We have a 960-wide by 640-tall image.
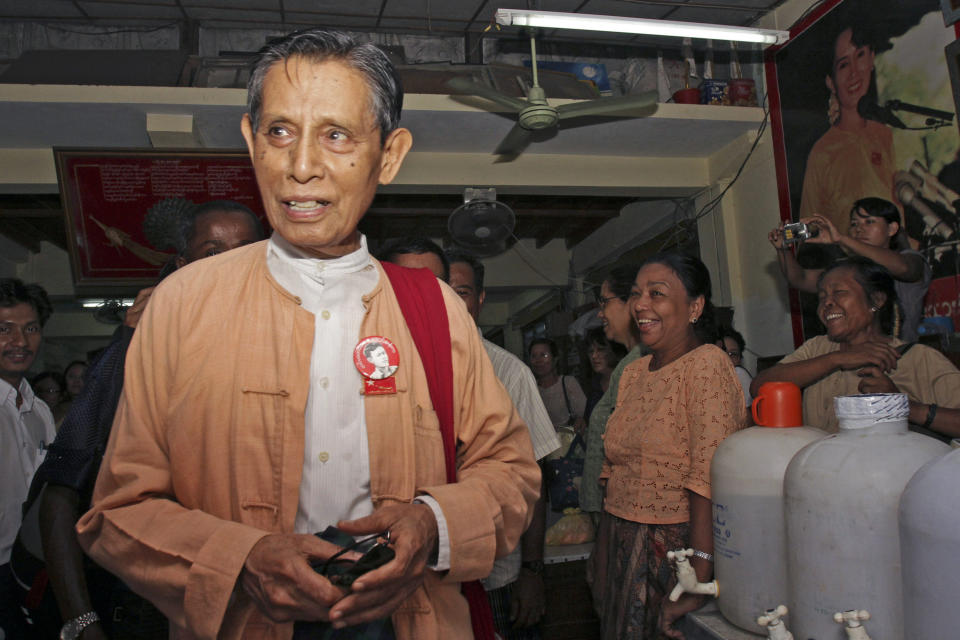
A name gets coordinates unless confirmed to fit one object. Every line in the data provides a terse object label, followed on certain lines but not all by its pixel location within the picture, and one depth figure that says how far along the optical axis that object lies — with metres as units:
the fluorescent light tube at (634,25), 3.67
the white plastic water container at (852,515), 1.18
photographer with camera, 3.38
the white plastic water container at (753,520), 1.51
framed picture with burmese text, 4.52
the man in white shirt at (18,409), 2.24
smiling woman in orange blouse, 1.95
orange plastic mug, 1.62
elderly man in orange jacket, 0.89
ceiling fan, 3.90
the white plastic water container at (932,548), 0.97
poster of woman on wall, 3.63
